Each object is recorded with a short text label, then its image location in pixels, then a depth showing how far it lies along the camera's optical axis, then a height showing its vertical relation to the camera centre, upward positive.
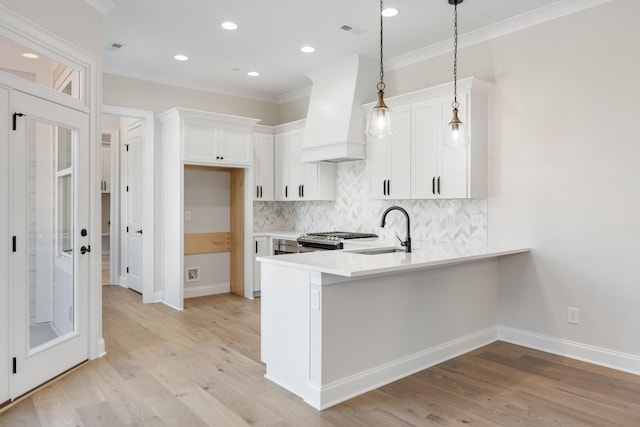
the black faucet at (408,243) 3.55 -0.29
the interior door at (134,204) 6.26 +0.08
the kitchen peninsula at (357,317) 2.76 -0.77
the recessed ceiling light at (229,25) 4.04 +1.73
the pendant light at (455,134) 3.29 +0.57
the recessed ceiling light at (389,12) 3.71 +1.71
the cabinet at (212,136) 5.37 +0.95
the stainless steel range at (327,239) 4.85 -0.34
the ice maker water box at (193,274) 6.03 -0.90
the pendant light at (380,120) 2.94 +0.61
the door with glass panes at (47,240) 2.85 -0.22
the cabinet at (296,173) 5.75 +0.50
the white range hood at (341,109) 4.92 +1.18
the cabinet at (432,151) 3.99 +0.58
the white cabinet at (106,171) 8.24 +0.74
